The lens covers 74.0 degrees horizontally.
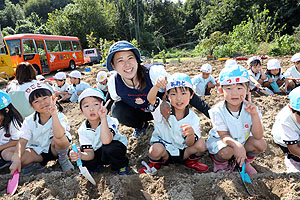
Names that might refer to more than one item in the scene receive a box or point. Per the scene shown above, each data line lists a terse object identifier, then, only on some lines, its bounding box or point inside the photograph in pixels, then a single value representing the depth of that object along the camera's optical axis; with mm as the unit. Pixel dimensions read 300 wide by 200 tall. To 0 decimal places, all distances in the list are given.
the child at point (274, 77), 4496
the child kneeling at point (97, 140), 1963
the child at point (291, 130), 1860
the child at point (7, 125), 2152
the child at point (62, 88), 5172
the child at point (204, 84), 4414
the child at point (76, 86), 4978
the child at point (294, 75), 4283
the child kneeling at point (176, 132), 1926
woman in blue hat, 2121
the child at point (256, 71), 4387
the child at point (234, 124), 1797
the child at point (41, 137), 2109
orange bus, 9383
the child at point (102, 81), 4932
